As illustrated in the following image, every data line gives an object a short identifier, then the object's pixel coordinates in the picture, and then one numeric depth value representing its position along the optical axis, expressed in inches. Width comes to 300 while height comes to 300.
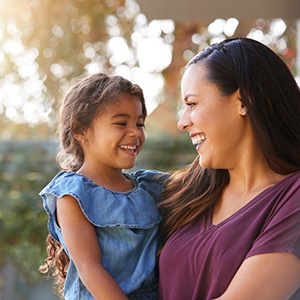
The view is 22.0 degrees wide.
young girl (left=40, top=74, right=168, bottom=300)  84.0
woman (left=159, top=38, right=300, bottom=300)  76.6
